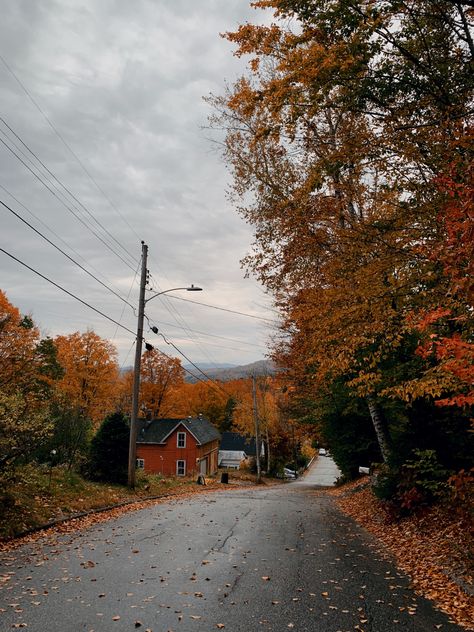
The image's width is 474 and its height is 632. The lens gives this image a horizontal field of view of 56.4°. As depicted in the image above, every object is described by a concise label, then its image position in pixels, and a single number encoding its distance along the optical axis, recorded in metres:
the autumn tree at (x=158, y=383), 50.87
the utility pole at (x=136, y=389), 17.75
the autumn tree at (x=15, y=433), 10.16
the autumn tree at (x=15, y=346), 19.34
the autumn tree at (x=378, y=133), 7.12
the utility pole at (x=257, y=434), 34.83
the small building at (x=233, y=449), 68.09
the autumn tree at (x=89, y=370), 41.00
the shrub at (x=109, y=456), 18.52
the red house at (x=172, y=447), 45.91
